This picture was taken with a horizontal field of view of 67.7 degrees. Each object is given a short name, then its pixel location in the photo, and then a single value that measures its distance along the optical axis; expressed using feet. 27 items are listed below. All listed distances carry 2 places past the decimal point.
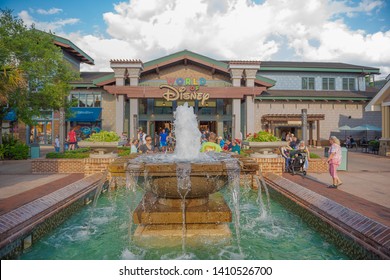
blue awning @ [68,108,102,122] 98.48
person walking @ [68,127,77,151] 70.13
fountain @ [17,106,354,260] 16.60
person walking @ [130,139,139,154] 40.40
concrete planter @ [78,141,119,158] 37.58
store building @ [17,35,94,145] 100.84
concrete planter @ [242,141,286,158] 38.18
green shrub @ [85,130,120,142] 38.17
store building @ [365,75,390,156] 75.10
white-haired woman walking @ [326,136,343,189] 31.09
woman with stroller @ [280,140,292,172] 42.79
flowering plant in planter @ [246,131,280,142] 38.85
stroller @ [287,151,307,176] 40.55
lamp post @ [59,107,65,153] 56.20
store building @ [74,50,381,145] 85.05
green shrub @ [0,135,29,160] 62.95
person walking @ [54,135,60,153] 78.78
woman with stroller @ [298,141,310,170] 41.07
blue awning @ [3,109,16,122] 90.75
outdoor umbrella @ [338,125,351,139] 99.35
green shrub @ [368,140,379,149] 82.42
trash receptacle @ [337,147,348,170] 44.60
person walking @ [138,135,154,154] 35.55
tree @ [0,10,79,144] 53.16
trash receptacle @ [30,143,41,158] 65.98
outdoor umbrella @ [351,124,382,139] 97.30
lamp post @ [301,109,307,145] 58.59
